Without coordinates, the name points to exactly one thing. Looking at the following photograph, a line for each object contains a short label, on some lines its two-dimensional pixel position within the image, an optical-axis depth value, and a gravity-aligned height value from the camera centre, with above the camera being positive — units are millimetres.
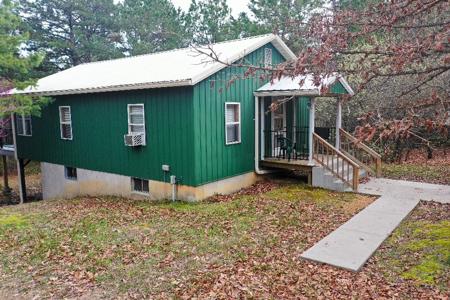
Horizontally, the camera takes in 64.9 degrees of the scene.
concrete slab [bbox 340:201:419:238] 6453 -2107
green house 9180 -300
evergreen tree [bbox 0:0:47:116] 10469 +1749
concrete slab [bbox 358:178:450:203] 8797 -2060
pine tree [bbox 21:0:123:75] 22047 +5832
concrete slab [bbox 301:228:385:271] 5133 -2129
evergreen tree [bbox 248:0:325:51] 18478 +6058
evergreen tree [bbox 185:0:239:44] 23747 +6706
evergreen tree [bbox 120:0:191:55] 23547 +6204
